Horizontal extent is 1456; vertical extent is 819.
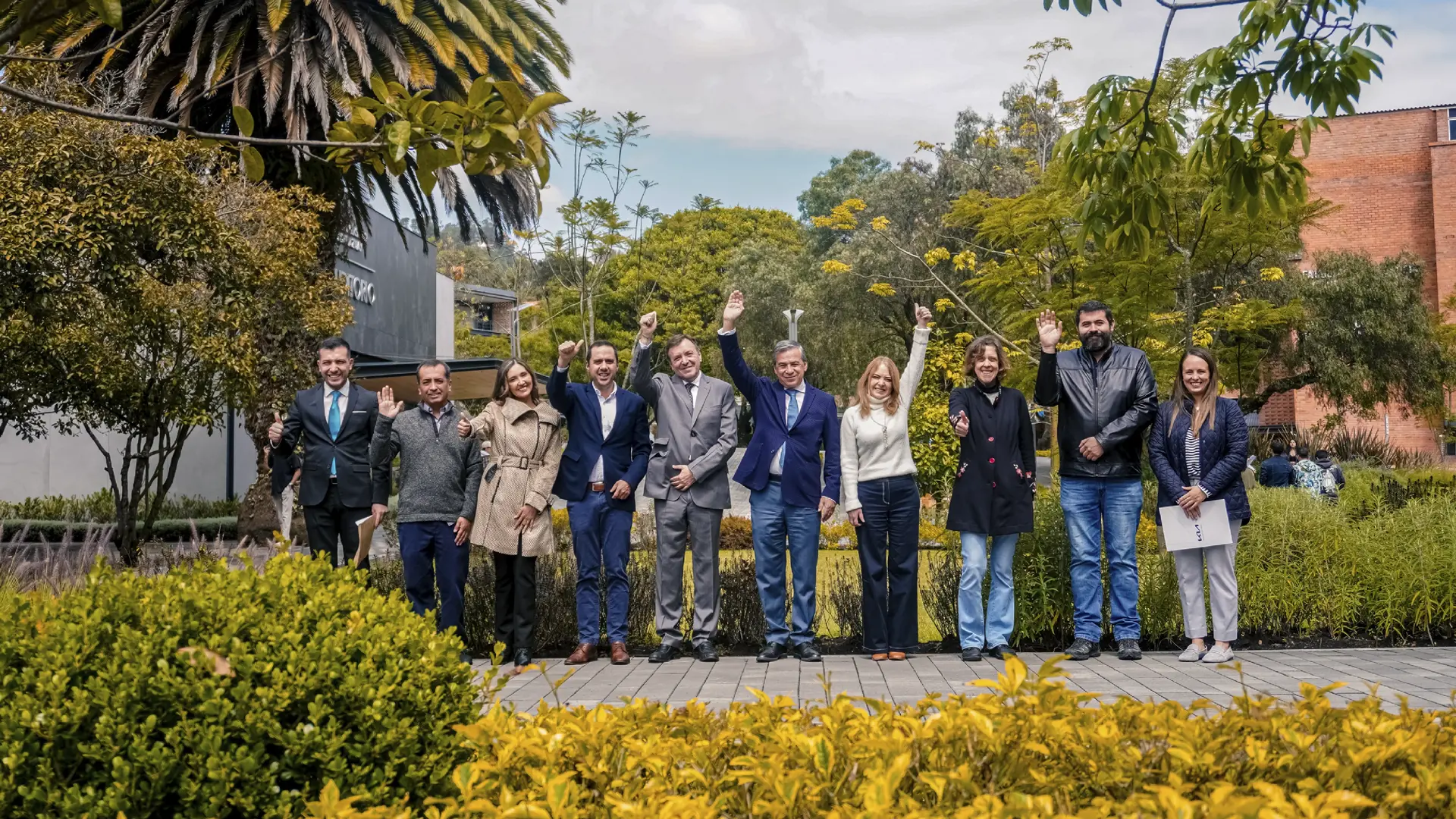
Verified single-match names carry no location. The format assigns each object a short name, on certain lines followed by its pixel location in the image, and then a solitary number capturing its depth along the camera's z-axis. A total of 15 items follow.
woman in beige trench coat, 7.46
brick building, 44.03
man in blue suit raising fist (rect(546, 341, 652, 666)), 7.68
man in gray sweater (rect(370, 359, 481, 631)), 7.55
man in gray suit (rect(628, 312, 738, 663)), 7.76
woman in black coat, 7.57
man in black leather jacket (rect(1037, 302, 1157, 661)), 7.57
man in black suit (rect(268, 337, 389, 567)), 7.86
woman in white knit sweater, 7.61
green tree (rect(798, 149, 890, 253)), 78.88
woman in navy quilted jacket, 7.33
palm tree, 15.54
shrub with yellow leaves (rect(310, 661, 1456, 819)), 2.13
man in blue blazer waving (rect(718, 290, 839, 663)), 7.73
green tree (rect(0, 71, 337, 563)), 11.59
